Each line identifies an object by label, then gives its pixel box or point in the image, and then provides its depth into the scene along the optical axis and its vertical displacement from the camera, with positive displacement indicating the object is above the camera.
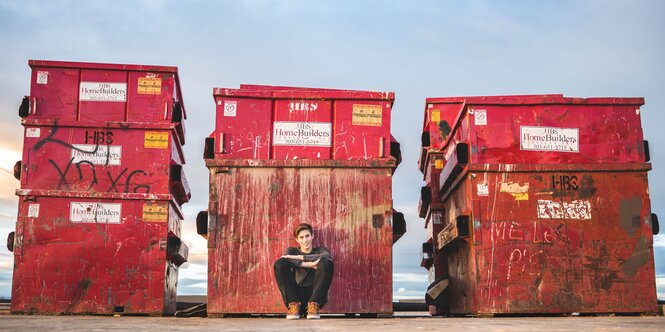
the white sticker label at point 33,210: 7.90 +0.73
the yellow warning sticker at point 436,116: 9.87 +2.22
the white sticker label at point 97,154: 8.04 +1.38
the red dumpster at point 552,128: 7.52 +1.57
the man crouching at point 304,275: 6.88 +0.02
